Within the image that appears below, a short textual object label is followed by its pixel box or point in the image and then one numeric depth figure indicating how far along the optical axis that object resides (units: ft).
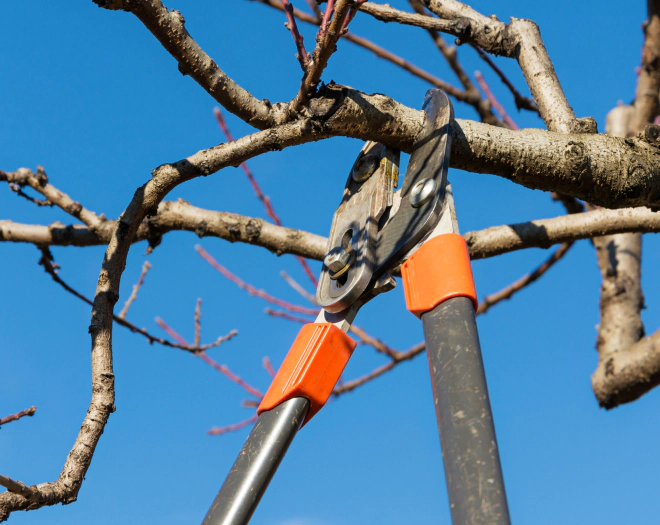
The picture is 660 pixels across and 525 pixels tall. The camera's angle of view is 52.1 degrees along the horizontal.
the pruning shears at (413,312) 3.30
